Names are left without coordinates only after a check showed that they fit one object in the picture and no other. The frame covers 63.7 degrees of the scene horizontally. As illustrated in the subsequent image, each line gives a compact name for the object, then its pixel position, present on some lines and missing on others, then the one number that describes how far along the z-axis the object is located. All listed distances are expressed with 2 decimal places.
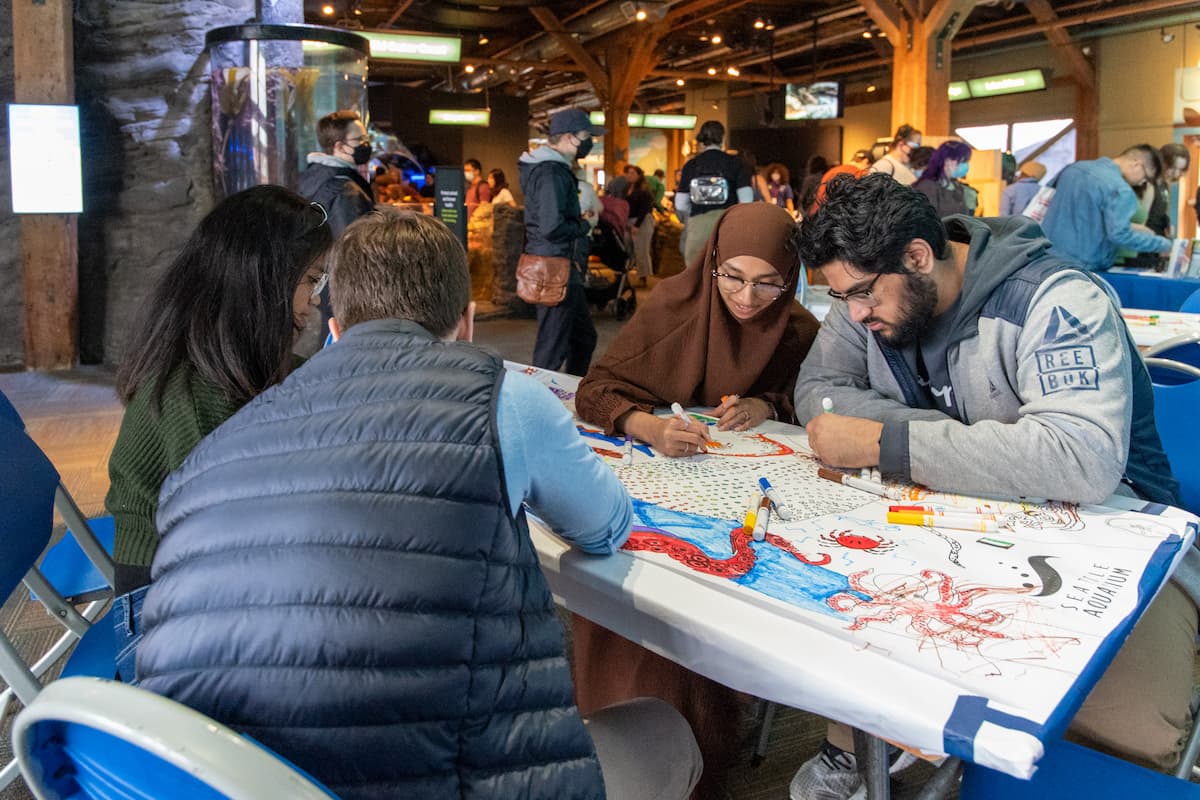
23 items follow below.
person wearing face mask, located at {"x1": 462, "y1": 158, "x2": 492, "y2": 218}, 13.45
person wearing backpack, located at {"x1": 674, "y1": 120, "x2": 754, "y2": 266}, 7.02
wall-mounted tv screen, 15.68
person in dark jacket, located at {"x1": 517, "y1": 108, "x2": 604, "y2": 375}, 5.48
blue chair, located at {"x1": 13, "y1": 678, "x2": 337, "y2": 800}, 0.74
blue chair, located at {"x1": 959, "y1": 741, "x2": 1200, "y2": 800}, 1.31
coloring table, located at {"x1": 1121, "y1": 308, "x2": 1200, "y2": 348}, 3.62
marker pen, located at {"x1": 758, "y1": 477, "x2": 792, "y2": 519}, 1.70
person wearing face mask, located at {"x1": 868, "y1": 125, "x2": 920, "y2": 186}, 6.03
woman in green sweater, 1.62
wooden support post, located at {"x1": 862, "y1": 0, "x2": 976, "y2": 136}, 9.22
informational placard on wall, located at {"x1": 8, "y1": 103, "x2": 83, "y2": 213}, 5.95
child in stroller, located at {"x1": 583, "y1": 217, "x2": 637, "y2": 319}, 10.24
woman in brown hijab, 2.25
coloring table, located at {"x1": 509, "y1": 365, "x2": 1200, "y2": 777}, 1.11
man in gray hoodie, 1.58
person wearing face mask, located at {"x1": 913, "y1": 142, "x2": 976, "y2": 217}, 6.07
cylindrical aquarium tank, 6.29
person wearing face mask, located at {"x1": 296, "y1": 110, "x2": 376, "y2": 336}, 4.96
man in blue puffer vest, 0.98
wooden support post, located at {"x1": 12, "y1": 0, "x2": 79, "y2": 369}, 6.45
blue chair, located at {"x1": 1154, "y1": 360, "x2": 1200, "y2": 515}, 2.29
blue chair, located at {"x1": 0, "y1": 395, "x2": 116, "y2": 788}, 1.63
